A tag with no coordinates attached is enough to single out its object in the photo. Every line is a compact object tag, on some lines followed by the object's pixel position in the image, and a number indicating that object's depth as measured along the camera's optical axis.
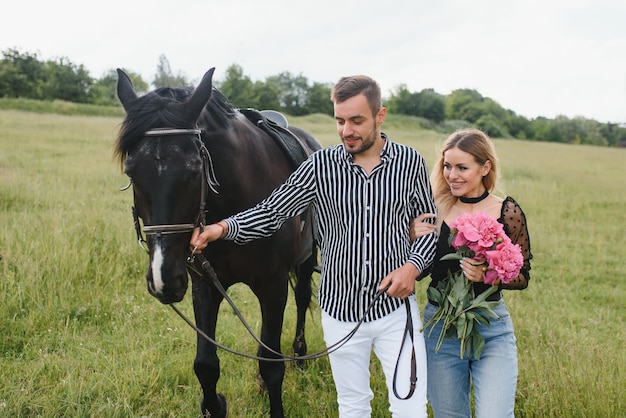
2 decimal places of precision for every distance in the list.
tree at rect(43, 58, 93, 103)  40.12
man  2.21
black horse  2.04
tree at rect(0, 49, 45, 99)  37.44
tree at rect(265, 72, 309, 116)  51.97
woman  2.23
